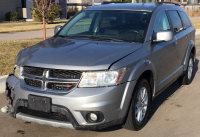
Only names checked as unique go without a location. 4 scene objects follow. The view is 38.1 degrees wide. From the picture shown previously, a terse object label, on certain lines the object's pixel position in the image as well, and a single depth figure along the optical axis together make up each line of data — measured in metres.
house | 31.34
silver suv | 3.55
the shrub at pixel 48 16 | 24.94
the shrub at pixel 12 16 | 30.41
